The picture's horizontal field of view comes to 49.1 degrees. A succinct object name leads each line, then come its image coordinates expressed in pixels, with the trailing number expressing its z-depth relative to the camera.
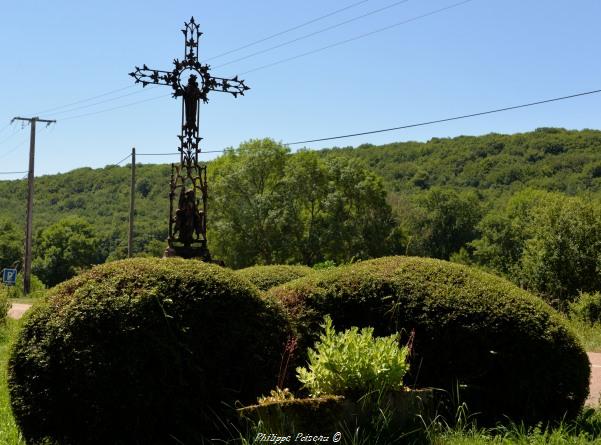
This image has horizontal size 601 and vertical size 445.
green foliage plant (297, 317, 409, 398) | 4.20
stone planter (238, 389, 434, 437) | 3.94
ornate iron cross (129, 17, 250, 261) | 12.02
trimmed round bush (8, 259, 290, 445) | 4.18
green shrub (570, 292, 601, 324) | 18.94
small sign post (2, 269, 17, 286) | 24.77
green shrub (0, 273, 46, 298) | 32.05
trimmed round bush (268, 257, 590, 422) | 5.18
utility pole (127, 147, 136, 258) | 31.79
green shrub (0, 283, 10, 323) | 14.70
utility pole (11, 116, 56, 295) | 30.94
